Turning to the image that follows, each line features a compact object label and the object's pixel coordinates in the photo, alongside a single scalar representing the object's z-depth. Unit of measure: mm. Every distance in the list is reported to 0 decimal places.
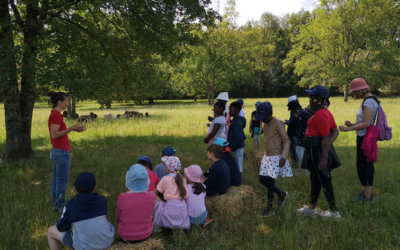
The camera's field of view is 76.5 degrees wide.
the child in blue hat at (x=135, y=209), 3264
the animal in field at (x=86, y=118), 17053
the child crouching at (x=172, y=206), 3811
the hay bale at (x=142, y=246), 3125
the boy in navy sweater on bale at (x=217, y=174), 4512
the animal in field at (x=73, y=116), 22423
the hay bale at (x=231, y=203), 4328
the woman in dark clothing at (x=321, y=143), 3980
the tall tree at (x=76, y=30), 6621
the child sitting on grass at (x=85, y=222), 3039
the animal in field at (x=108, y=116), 19530
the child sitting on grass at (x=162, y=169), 5086
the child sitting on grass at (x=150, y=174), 4497
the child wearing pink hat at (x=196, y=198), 3955
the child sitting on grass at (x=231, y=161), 4990
